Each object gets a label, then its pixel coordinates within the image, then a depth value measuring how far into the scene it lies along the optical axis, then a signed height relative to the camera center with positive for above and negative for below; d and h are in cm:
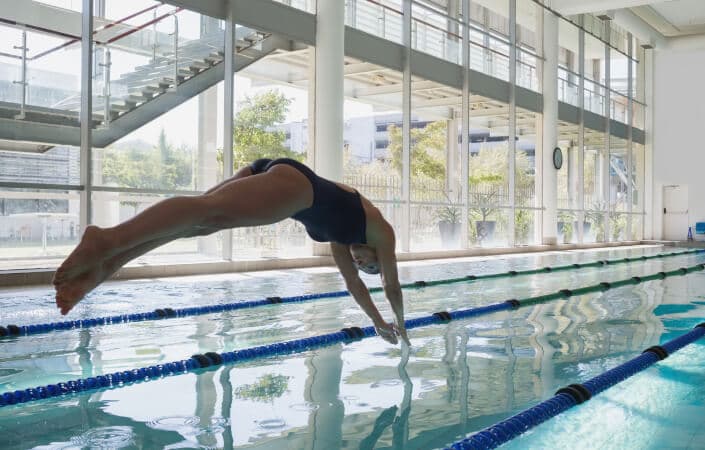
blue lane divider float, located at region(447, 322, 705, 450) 221 -68
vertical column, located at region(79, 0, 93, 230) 815 +135
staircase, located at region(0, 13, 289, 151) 789 +176
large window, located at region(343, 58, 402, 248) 1381 +214
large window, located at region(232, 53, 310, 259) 1095 +169
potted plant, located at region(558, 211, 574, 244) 1912 +10
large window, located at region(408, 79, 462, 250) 1440 +151
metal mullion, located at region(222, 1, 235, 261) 991 +188
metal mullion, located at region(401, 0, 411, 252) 1307 +172
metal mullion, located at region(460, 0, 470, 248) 1486 +216
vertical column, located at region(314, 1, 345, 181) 1083 +217
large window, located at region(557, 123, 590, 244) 1928 +98
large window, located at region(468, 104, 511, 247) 1612 +104
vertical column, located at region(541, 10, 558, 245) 1766 +262
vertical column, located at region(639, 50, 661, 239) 2445 +297
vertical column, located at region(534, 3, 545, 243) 1775 +211
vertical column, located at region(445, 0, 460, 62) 1455 +431
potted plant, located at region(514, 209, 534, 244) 1727 +11
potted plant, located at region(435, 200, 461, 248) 1501 +4
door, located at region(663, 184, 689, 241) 2412 +63
